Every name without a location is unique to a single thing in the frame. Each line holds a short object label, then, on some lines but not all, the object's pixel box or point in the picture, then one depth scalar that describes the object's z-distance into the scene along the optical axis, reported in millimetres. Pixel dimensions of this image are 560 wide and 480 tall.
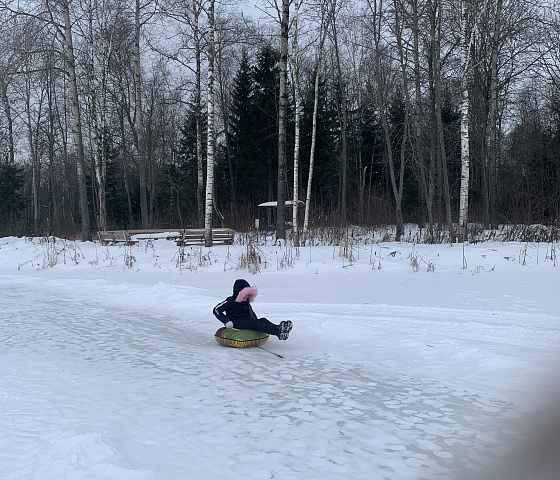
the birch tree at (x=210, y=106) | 16547
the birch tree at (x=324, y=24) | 20328
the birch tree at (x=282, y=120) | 17438
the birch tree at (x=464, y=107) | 15805
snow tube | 6695
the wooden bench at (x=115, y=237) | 19547
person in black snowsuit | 6765
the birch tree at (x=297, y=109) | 17922
